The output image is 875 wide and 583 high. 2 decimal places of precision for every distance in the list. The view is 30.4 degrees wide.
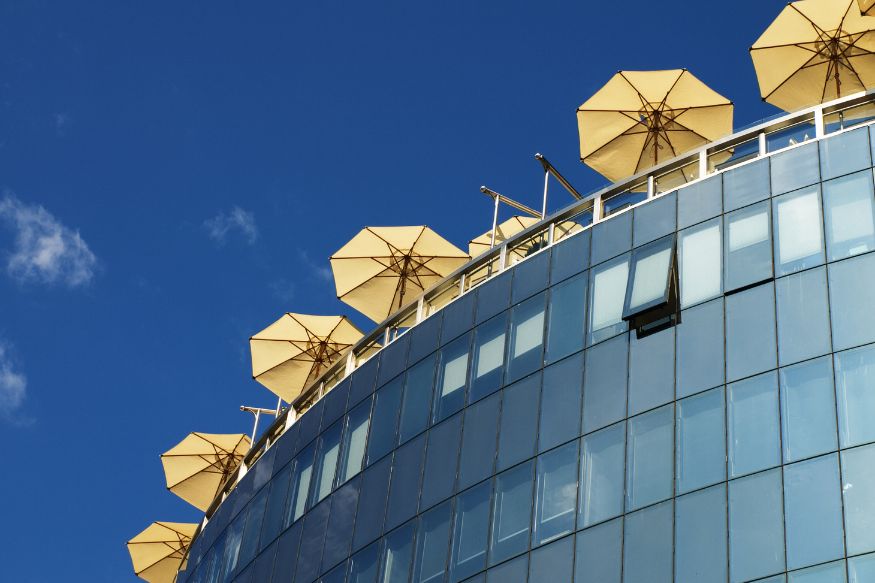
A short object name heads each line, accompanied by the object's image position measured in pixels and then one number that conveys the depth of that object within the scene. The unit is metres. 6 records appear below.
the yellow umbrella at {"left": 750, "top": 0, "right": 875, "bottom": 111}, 39.91
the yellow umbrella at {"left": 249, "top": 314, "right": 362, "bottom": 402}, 49.62
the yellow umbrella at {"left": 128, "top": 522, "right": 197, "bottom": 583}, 56.81
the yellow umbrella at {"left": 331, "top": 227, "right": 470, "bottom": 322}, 46.50
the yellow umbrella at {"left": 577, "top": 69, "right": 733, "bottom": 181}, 42.50
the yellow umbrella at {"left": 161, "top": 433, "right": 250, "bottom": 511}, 54.97
